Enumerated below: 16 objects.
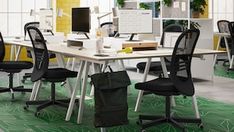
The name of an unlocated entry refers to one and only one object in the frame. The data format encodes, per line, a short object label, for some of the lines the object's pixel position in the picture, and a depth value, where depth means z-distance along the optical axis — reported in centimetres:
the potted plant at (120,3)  846
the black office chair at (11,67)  541
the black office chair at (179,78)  380
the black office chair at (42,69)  448
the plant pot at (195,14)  732
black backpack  360
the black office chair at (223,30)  884
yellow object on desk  423
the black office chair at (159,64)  519
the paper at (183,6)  688
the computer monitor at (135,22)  471
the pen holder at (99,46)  408
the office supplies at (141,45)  445
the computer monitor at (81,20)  522
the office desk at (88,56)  383
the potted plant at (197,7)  732
